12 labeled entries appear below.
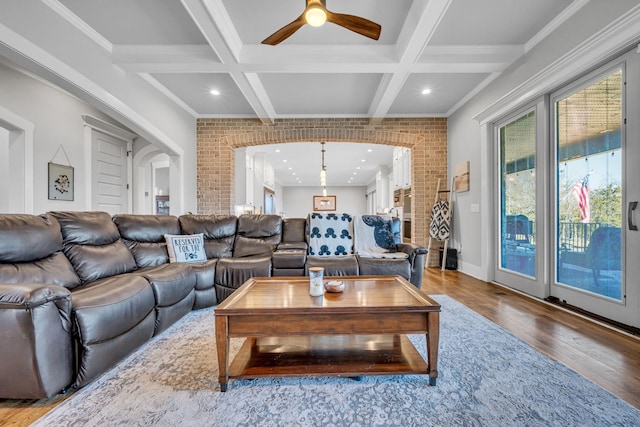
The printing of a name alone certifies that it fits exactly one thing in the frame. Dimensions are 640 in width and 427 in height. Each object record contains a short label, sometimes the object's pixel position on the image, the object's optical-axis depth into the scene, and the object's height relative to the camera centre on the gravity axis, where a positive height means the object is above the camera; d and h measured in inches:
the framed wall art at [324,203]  539.5 +19.4
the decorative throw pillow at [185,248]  112.2 -14.8
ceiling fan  74.3 +57.3
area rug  48.0 -36.7
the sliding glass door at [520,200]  119.2 +5.6
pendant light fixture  319.2 +44.8
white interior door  170.2 +27.0
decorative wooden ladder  180.9 -5.4
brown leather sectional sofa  49.9 -19.1
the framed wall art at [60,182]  137.2 +16.8
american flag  99.0 +5.2
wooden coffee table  54.7 -23.9
